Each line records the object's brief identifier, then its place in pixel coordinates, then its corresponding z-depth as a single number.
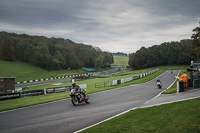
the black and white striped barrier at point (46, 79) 56.03
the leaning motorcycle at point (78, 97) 14.75
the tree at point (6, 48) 81.88
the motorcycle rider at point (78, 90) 14.86
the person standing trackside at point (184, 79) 17.94
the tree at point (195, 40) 60.59
